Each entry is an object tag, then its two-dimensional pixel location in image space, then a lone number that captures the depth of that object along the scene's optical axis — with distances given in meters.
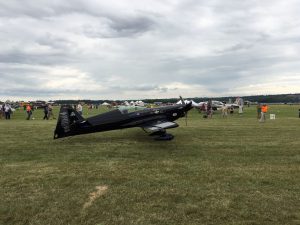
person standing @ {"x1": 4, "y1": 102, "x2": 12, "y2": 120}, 31.71
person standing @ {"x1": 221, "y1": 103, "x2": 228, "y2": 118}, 32.72
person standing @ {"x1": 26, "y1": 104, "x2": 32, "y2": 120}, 30.79
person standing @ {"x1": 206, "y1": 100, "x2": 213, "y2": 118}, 32.56
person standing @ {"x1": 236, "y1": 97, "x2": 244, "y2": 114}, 41.08
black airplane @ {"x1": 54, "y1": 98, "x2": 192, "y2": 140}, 13.63
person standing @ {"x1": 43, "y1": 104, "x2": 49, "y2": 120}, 31.03
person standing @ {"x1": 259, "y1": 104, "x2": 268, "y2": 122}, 24.45
